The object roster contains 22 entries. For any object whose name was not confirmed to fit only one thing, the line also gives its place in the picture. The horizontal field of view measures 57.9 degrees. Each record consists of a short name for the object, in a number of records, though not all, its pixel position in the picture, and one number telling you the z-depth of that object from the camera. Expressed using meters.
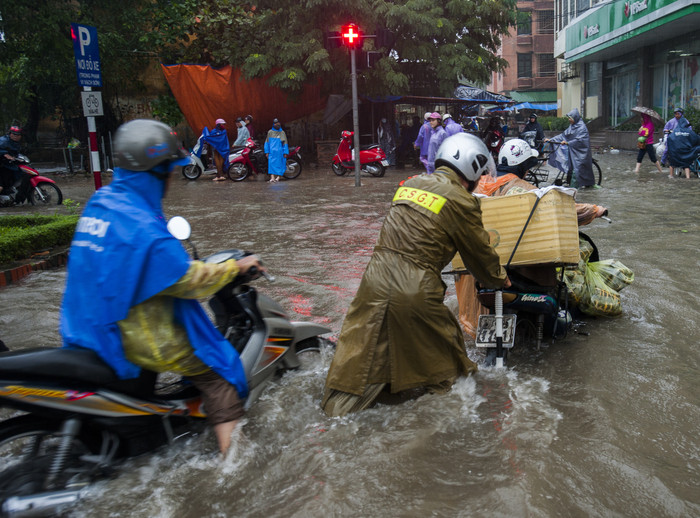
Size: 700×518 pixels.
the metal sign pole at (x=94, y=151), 8.19
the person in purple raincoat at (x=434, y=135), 13.31
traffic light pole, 14.00
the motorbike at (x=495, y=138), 17.71
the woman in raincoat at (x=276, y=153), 17.09
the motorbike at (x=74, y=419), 2.33
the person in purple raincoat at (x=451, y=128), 13.66
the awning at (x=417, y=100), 20.09
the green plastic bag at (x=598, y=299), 4.67
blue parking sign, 7.67
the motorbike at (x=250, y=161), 17.36
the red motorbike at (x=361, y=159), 17.09
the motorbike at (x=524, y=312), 3.80
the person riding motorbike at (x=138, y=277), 2.46
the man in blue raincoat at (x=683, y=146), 13.91
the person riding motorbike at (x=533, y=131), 15.75
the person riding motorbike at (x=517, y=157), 4.64
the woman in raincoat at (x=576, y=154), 12.08
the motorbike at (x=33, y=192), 12.14
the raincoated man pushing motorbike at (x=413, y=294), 3.16
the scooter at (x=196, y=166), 17.44
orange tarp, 19.02
